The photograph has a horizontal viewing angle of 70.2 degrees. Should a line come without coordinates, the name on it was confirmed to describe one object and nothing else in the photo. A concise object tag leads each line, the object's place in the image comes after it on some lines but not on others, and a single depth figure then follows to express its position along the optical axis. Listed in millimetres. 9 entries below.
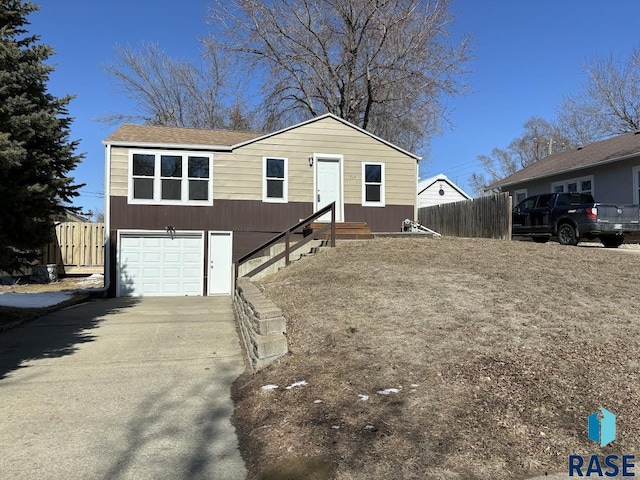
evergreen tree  6820
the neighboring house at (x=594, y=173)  16234
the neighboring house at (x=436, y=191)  32469
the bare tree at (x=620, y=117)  27016
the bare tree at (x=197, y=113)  29750
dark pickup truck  12719
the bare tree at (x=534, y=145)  39875
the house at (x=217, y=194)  14836
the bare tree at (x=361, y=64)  21422
